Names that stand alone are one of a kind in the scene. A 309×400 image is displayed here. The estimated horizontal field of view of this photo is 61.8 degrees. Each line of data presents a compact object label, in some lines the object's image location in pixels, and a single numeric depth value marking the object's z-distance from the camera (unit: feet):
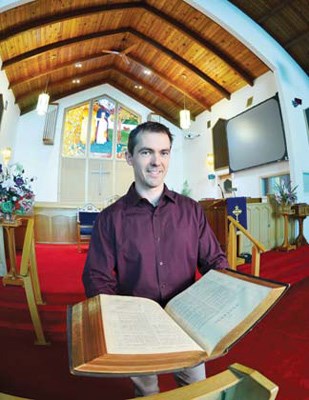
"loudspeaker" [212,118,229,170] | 24.64
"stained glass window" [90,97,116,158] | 29.45
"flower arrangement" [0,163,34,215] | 8.71
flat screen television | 19.17
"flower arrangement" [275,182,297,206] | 15.93
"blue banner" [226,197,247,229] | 14.42
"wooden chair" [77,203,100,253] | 17.70
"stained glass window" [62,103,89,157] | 28.43
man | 2.91
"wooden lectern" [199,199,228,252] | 14.88
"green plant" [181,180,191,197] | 28.45
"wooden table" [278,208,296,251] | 15.51
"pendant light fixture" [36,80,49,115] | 19.43
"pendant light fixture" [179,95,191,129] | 21.84
